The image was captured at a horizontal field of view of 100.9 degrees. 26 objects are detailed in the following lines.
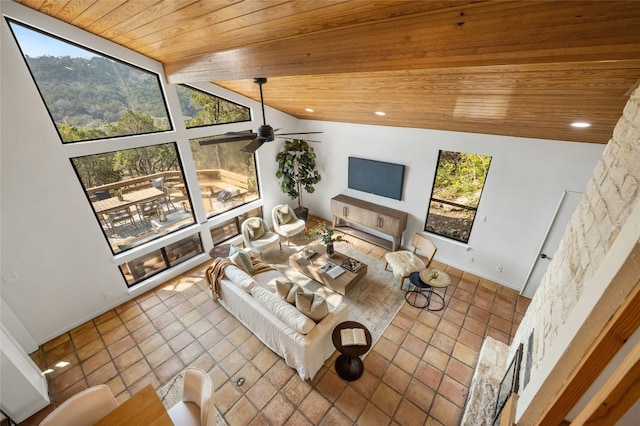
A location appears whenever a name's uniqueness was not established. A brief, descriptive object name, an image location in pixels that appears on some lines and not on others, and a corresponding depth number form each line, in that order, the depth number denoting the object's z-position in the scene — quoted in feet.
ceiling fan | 11.05
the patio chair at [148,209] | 15.37
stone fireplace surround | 3.38
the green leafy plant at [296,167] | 21.33
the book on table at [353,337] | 10.31
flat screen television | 18.06
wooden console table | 18.37
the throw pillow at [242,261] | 14.52
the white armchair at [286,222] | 20.01
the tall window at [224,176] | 17.22
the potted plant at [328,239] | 16.52
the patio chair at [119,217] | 14.29
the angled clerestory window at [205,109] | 15.57
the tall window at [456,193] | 15.43
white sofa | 10.45
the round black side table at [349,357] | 10.18
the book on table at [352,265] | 15.72
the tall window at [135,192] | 13.32
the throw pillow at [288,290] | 11.61
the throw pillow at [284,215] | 20.36
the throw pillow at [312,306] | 10.93
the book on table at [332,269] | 15.25
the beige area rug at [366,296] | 12.87
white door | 12.90
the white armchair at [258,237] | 17.98
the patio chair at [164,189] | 15.58
